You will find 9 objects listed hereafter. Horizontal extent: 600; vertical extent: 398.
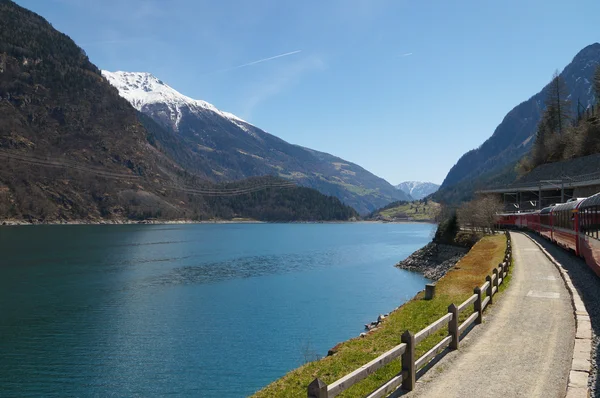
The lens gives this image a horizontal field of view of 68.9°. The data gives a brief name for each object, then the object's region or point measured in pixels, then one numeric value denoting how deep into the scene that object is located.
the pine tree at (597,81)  130.50
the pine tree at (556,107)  139.75
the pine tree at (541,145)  135.00
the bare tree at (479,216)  84.94
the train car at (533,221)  74.75
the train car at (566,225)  38.75
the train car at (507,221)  97.05
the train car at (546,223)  58.76
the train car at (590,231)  29.38
